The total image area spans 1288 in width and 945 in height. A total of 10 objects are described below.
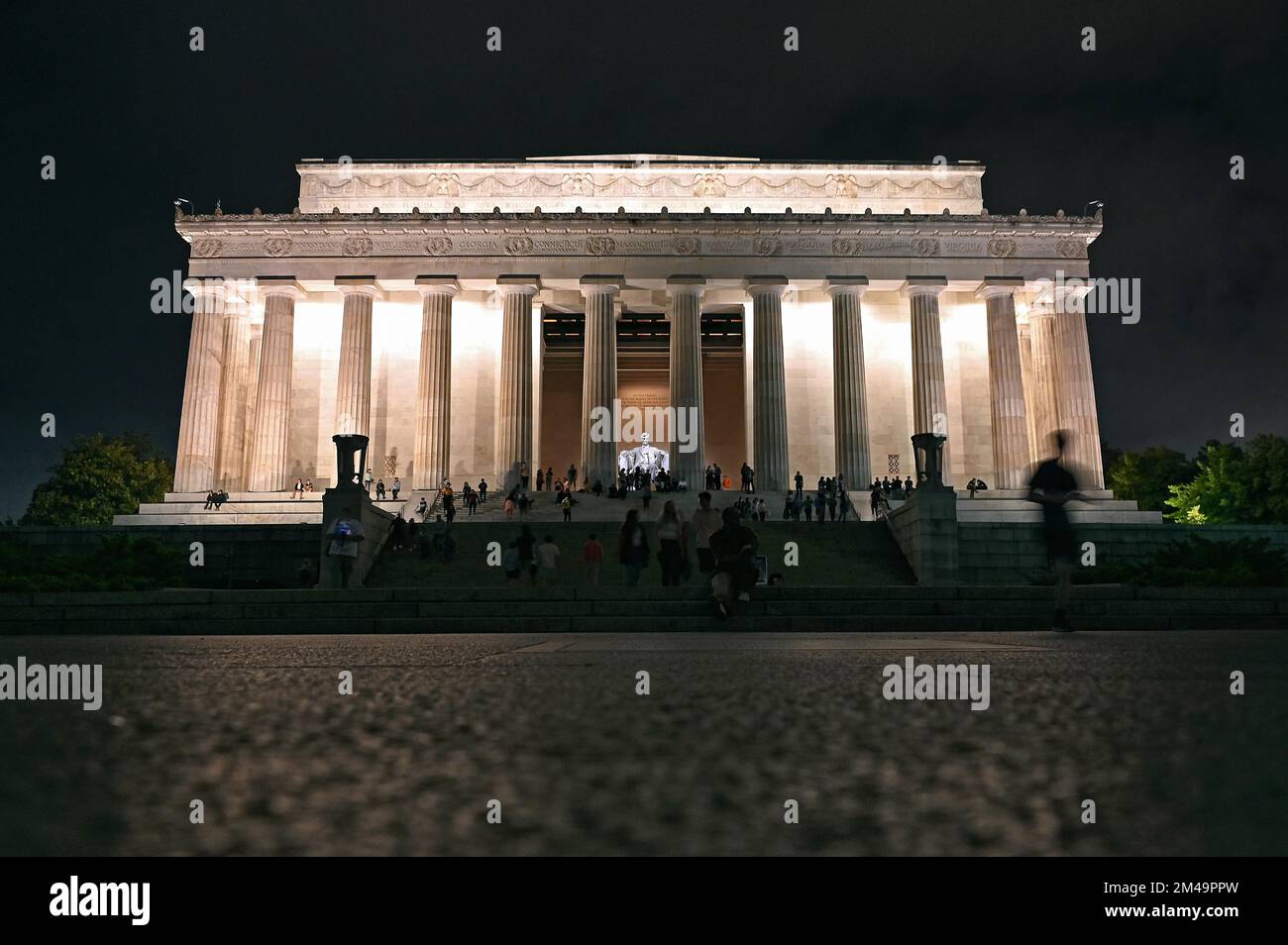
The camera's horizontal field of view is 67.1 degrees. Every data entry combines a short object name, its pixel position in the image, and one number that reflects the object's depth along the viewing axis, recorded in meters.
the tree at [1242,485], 40.56
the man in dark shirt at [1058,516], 11.01
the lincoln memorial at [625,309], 42.09
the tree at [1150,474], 58.88
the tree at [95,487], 55.00
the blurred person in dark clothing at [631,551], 17.77
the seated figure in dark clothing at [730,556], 12.12
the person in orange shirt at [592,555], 19.88
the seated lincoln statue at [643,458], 58.59
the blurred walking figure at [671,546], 16.69
